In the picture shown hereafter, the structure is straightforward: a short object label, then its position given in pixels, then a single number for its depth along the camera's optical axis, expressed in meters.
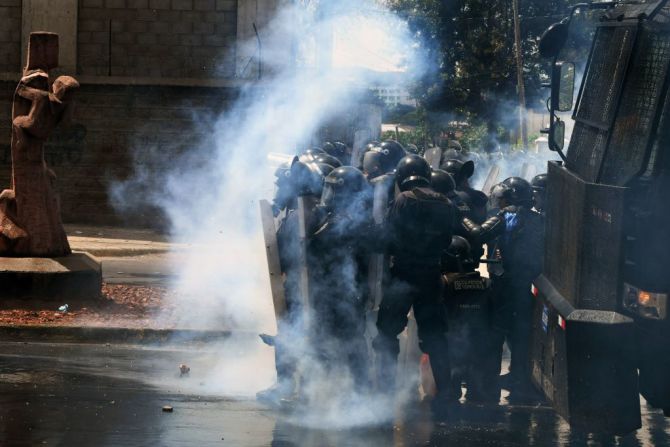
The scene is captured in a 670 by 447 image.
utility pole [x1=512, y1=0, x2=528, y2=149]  32.16
